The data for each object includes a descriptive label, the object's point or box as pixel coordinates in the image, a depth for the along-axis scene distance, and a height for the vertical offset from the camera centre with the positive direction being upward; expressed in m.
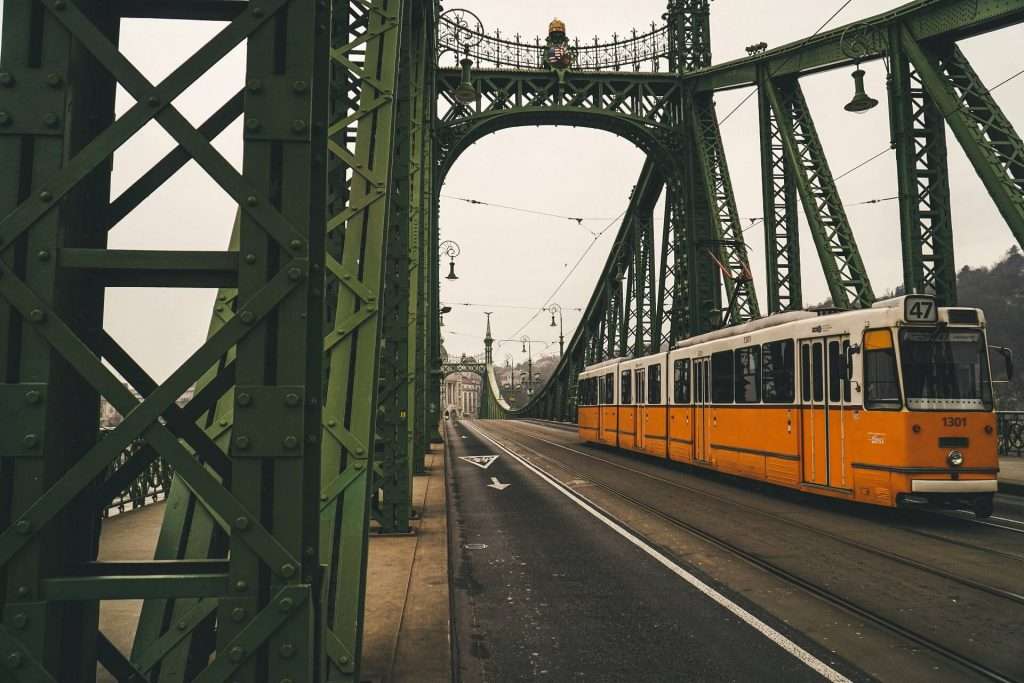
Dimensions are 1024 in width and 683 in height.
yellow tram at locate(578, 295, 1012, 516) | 9.08 -0.10
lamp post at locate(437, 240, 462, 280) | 27.77 +5.73
